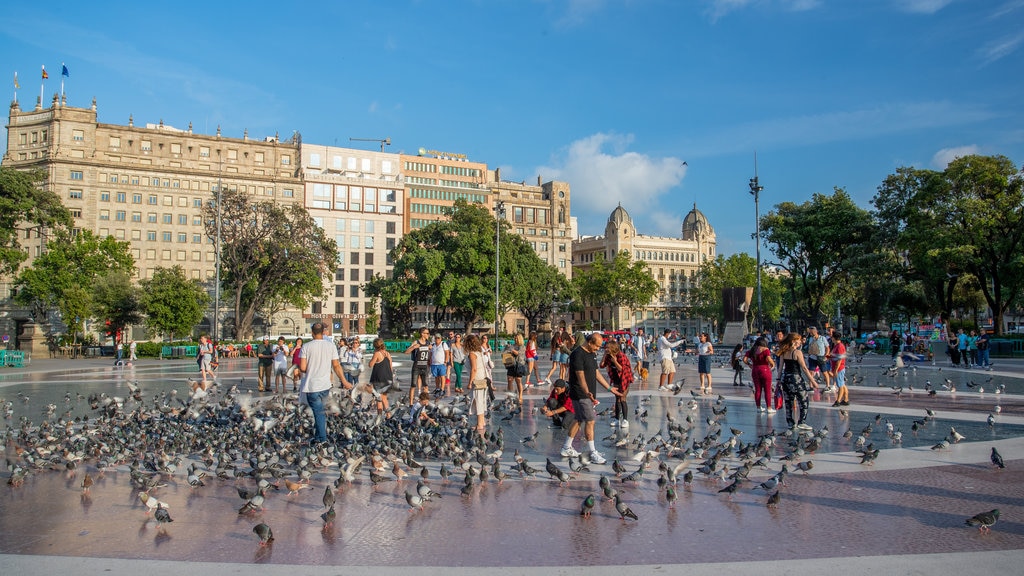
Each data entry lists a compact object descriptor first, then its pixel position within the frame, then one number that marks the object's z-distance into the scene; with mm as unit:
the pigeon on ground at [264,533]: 5887
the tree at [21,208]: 50906
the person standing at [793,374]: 11820
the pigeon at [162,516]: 6422
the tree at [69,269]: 53875
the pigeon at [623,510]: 6496
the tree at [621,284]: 94562
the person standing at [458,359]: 18359
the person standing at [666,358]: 18812
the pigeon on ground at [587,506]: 6598
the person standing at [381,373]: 12510
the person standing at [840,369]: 15289
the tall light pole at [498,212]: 49356
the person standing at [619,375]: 11547
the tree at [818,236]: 53562
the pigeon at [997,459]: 8594
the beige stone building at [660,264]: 117438
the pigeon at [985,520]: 6113
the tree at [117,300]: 49688
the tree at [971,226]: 38094
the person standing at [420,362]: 16016
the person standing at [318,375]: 9992
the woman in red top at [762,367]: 13508
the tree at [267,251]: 54281
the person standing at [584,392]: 9094
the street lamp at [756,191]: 44531
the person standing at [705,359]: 18578
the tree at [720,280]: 99188
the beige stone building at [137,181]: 76812
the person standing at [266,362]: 20172
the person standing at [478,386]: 11648
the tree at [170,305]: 46656
